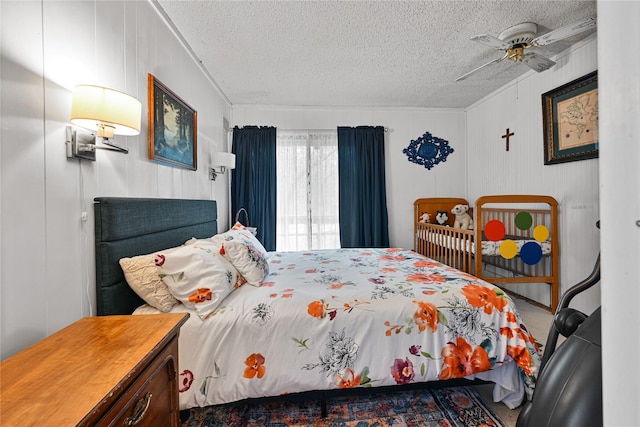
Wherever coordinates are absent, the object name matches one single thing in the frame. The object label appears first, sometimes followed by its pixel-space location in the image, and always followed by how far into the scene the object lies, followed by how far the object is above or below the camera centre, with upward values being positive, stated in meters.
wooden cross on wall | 3.36 +0.90
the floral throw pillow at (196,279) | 1.41 -0.34
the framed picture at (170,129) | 1.84 +0.63
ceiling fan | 1.92 +1.26
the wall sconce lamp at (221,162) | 2.89 +0.53
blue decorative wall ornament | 4.14 +0.89
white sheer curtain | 3.98 +0.33
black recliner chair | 0.51 -0.34
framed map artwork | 2.43 +0.81
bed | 1.37 -0.62
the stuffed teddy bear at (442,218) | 3.95 -0.11
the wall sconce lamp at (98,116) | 1.14 +0.41
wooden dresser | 0.60 -0.41
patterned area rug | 1.49 -1.10
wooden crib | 2.59 -0.33
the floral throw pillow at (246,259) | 1.79 -0.30
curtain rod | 3.95 +1.15
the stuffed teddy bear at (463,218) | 3.61 -0.10
